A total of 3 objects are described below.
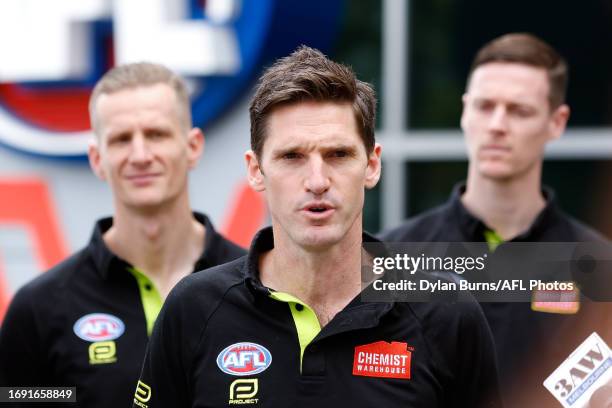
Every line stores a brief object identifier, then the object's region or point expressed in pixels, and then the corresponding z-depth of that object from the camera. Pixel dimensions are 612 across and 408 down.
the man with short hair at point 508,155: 9.46
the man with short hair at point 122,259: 7.87
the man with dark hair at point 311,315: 5.91
